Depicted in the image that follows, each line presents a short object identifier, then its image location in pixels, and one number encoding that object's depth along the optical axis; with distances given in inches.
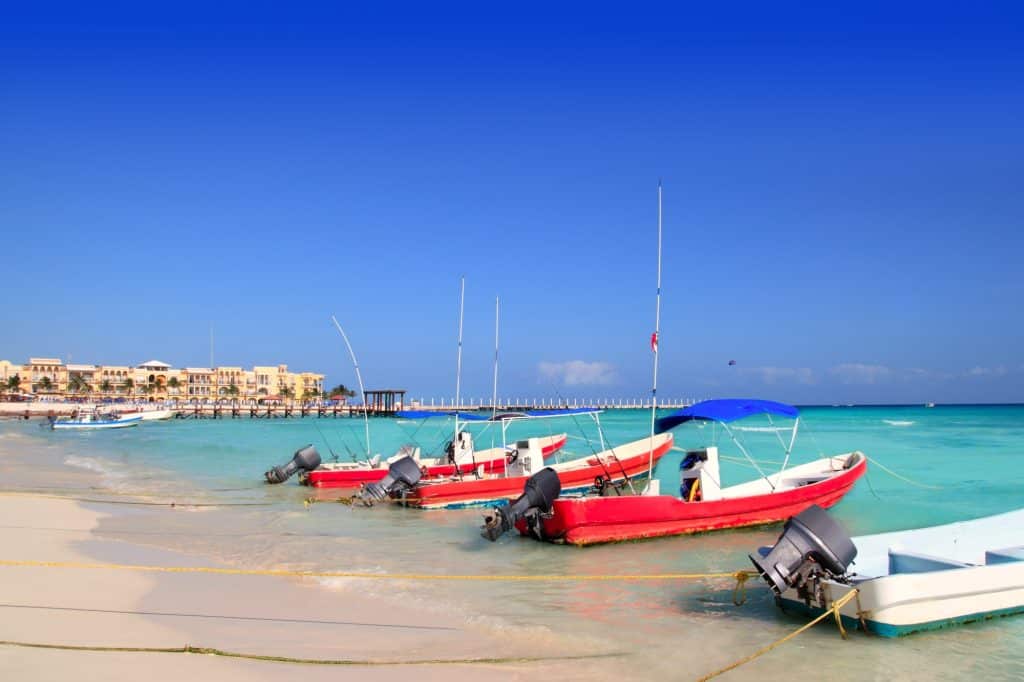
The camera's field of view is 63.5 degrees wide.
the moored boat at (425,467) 881.5
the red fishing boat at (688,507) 556.7
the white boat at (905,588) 330.3
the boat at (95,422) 2341.3
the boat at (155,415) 3070.9
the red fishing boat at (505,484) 749.3
